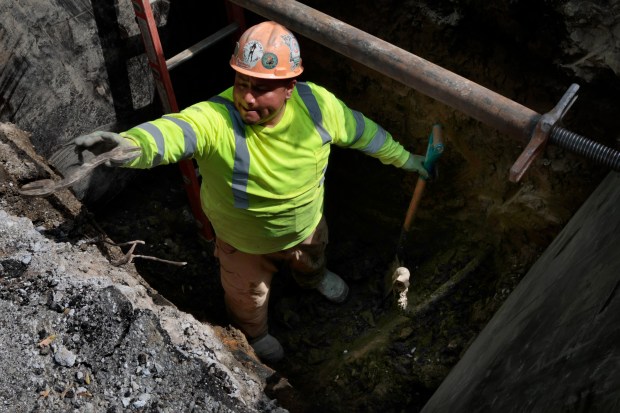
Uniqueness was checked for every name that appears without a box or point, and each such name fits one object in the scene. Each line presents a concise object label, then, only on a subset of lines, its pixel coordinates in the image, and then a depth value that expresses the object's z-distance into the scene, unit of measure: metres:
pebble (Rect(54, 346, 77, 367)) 2.60
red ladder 3.53
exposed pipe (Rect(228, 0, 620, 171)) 2.38
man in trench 2.80
